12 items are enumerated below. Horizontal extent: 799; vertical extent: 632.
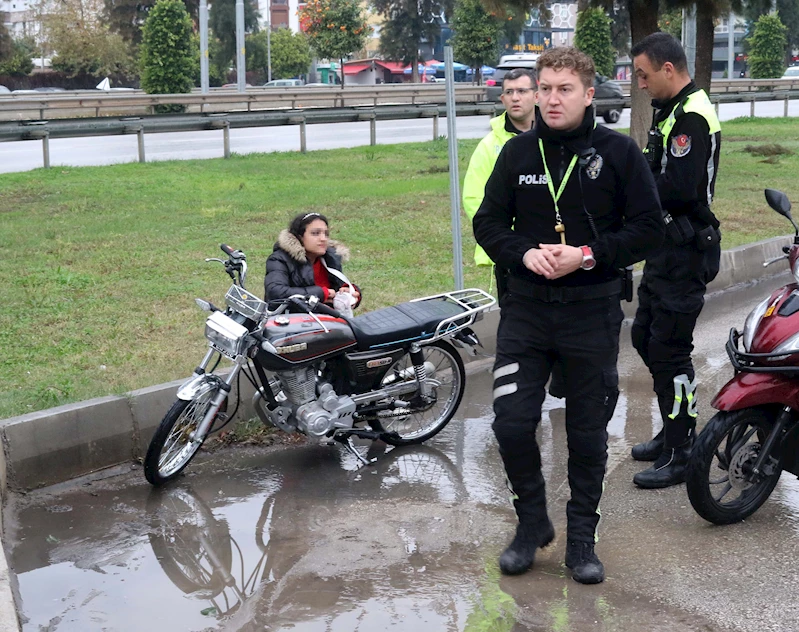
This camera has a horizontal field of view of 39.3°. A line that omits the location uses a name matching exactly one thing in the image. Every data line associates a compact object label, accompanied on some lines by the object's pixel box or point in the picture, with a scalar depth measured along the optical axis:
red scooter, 4.74
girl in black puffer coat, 6.05
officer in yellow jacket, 6.03
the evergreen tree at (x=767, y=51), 48.94
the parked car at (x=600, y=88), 30.89
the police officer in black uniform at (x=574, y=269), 4.20
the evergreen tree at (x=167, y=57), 37.22
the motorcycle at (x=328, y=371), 5.46
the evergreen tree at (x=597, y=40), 48.56
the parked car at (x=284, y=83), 62.51
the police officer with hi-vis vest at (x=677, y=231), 5.19
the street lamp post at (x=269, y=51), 75.80
